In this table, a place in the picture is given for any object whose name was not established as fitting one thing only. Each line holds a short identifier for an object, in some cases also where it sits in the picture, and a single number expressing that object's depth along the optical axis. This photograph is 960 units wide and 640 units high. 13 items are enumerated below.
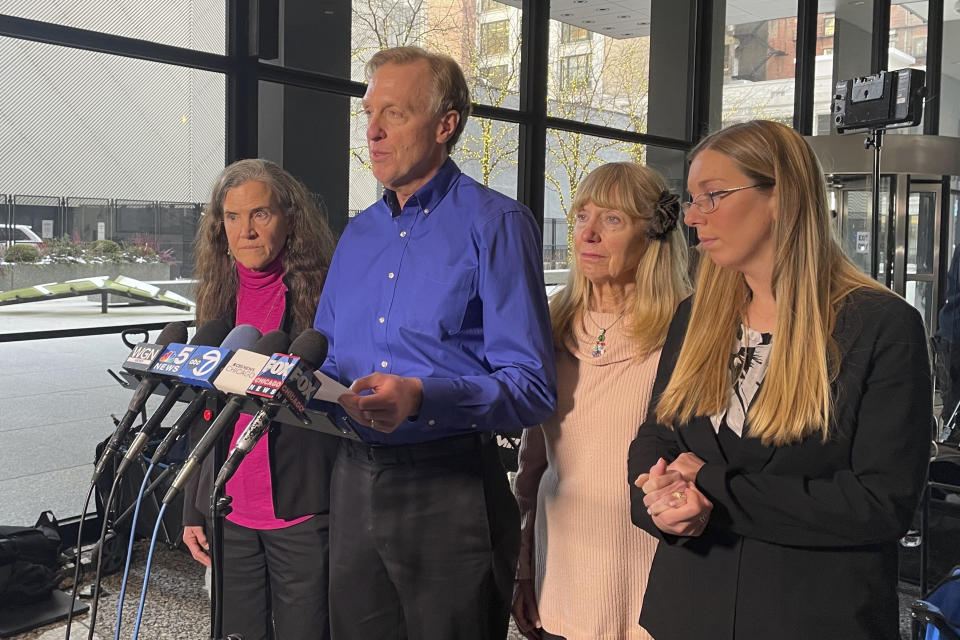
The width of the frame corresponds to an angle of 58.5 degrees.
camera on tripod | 4.41
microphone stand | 1.20
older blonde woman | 1.62
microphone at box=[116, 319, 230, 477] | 1.25
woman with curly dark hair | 1.85
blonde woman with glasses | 1.18
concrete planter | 3.65
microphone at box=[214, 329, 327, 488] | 1.12
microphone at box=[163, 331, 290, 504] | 1.14
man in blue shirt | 1.59
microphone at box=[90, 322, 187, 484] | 1.31
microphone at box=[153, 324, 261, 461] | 1.21
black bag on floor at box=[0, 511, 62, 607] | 3.23
